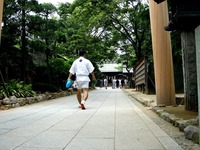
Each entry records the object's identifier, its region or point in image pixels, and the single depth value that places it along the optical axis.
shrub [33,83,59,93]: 11.64
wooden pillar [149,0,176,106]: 6.09
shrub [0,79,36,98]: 7.86
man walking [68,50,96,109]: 6.66
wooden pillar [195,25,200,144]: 2.40
